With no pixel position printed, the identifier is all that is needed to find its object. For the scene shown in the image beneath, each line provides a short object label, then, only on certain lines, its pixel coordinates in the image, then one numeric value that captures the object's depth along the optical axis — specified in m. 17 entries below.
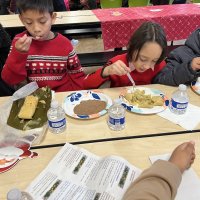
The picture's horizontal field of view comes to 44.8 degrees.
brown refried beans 1.18
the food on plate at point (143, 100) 1.21
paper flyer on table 0.79
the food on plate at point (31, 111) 1.07
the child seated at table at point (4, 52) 1.78
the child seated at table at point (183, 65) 1.36
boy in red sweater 1.32
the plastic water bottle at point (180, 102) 1.13
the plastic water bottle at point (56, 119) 1.03
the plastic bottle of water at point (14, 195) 0.59
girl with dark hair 1.33
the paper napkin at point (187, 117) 1.10
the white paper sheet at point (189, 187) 0.78
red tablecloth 2.69
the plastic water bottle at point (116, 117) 1.05
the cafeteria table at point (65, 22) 2.56
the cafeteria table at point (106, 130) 1.04
